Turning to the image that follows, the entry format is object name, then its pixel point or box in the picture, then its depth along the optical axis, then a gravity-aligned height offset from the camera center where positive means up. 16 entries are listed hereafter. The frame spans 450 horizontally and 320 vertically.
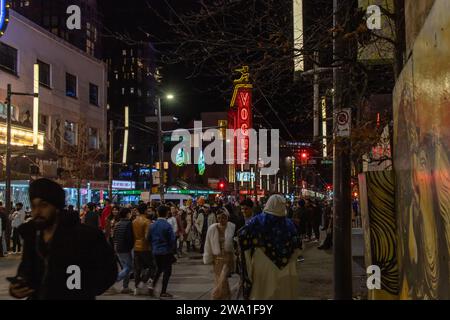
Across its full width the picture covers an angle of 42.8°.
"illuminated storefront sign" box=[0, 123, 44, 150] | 26.30 +2.19
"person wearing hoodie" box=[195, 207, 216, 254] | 18.41 -1.24
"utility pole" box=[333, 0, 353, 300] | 9.55 -0.26
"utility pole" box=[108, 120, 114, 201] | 30.27 +0.97
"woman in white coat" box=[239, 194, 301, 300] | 6.21 -0.80
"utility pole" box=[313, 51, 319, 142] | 10.54 +1.97
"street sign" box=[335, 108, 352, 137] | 9.13 +1.00
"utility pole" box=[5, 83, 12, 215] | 21.08 +0.91
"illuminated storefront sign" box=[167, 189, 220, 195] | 56.33 -0.91
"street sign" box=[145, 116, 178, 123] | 30.69 +3.53
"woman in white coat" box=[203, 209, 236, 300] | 9.20 -1.07
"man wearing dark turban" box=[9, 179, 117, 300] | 3.96 -0.51
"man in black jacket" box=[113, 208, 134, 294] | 11.59 -1.28
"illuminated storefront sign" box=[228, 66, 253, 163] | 47.72 +5.45
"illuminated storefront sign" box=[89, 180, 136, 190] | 36.16 -0.14
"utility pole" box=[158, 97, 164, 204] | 28.22 +1.27
